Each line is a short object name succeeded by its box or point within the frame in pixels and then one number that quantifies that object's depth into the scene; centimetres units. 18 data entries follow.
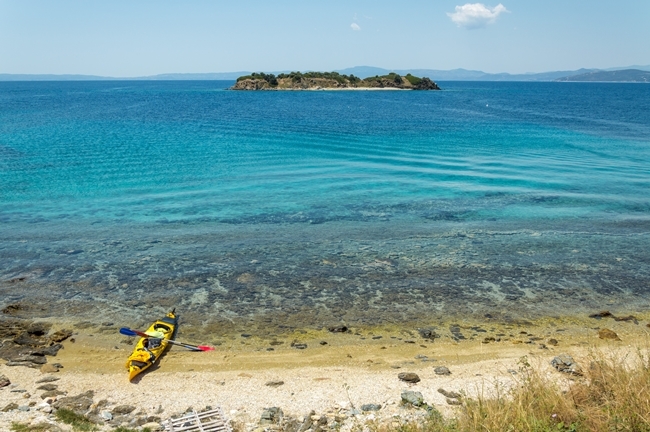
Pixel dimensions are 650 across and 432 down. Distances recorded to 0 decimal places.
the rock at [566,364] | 1363
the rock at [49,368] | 1419
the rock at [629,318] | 1733
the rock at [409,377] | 1371
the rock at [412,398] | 1241
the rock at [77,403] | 1235
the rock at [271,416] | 1189
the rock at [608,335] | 1617
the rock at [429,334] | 1636
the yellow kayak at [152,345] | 1416
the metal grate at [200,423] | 1136
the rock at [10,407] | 1207
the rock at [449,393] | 1281
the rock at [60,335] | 1580
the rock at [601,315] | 1758
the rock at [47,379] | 1360
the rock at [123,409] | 1233
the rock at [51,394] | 1284
